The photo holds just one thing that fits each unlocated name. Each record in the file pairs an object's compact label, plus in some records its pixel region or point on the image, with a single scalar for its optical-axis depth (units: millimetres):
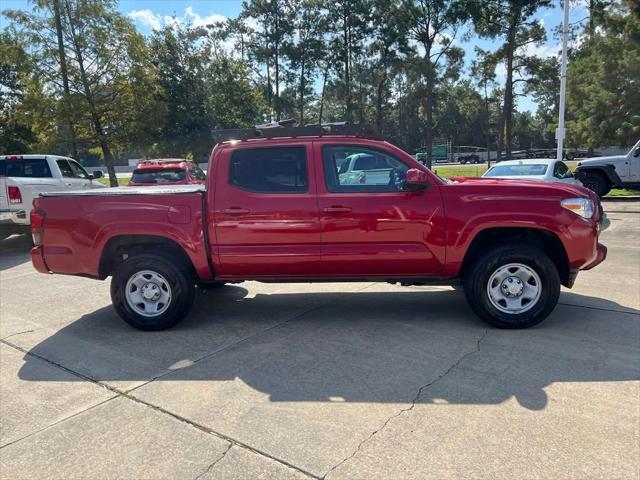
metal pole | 16219
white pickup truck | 9523
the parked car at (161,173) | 11102
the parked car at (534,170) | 11250
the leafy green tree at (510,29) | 24141
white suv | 15078
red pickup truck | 4566
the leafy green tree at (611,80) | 22906
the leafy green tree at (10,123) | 22516
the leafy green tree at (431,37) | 28859
